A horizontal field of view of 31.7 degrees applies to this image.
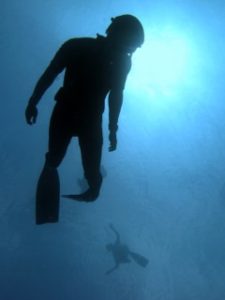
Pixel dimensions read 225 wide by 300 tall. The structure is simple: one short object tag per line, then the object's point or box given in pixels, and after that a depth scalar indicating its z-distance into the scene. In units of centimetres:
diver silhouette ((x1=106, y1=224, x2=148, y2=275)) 2805
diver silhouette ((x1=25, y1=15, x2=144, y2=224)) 373
